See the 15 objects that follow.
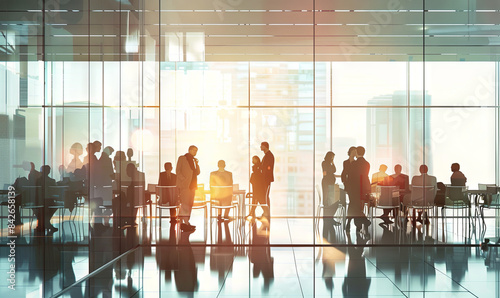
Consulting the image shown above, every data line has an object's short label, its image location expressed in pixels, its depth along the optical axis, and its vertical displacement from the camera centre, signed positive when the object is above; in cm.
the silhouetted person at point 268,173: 870 -42
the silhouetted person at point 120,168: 768 -30
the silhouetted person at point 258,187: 870 -65
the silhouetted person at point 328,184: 880 -60
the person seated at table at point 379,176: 881 -47
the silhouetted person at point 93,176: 648 -36
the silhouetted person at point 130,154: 833 -10
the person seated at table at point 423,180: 865 -53
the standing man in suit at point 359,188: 879 -68
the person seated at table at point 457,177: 855 -47
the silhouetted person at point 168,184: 886 -61
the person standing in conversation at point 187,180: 873 -54
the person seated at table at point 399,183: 877 -58
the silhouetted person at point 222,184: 870 -62
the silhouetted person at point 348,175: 880 -45
